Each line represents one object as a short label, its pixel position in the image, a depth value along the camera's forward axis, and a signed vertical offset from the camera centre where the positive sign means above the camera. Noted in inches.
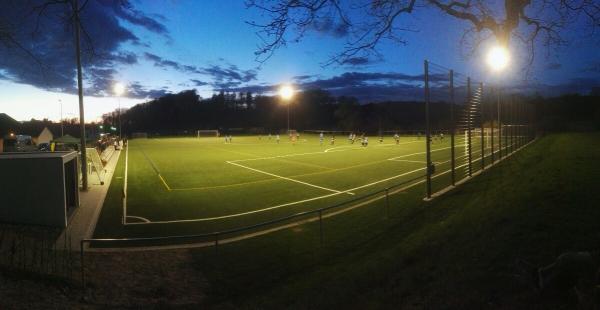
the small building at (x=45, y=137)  2273.6 +35.1
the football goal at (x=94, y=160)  888.6 -40.9
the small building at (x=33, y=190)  445.1 -50.9
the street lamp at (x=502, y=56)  338.1 +68.2
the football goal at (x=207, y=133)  4181.4 +67.1
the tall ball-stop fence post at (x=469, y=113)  617.9 +32.3
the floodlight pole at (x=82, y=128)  740.6 +26.5
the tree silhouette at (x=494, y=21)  298.5 +91.9
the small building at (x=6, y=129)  2170.3 +88.3
